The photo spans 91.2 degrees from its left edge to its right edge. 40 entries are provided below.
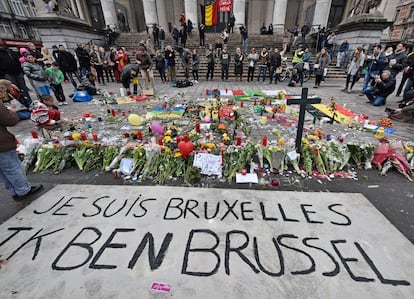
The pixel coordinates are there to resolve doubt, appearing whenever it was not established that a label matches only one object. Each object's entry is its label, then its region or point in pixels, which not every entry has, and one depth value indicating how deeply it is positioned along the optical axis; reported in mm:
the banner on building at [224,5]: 17050
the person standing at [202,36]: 15471
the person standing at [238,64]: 11389
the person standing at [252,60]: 11391
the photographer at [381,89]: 6789
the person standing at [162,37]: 15233
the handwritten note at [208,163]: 3439
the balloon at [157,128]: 4585
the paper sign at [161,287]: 1764
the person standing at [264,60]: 11828
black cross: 3402
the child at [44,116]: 4383
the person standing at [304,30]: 15195
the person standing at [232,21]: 17766
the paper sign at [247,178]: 3243
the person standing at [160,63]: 11110
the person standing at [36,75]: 6023
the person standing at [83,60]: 10102
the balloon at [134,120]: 5219
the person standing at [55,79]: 6867
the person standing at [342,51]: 13080
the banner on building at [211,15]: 18478
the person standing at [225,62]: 11352
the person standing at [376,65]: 8215
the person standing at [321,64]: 9227
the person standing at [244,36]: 14814
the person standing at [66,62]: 8867
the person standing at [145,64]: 8406
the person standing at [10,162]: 2521
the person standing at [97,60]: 11056
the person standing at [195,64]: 11522
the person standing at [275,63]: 11094
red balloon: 3516
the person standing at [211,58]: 11516
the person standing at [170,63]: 11155
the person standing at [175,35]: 14629
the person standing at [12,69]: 5598
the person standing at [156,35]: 15656
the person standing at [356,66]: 8273
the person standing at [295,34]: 15867
